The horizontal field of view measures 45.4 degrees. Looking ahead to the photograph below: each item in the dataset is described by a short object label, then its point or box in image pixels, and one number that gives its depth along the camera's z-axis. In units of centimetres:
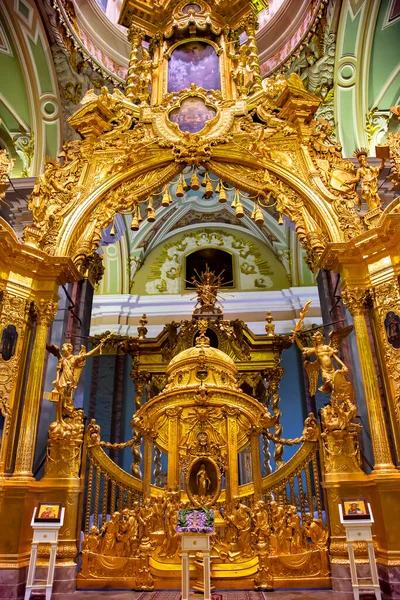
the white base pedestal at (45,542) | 504
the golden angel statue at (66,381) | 636
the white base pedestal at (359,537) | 488
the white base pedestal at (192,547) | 463
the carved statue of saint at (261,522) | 604
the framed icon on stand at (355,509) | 500
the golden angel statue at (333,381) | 609
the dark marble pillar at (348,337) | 629
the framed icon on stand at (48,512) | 518
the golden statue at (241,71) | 966
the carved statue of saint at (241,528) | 630
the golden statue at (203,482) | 678
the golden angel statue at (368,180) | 724
